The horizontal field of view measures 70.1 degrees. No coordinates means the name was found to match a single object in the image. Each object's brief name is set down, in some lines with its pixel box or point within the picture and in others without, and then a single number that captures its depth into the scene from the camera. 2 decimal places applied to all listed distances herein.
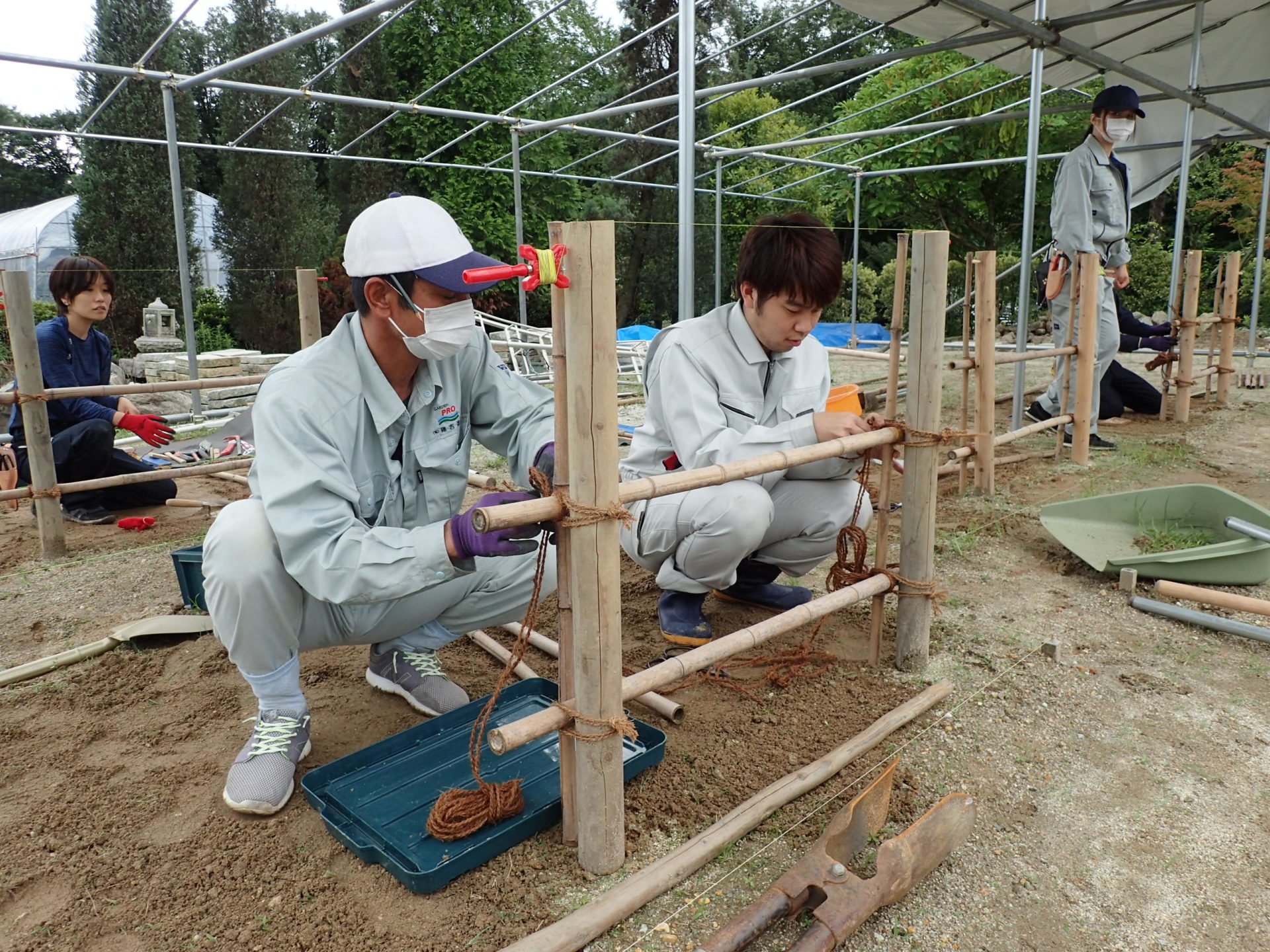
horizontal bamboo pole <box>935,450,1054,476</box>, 4.39
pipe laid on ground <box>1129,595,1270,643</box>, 2.54
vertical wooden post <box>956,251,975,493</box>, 4.16
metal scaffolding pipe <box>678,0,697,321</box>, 3.26
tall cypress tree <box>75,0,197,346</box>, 10.75
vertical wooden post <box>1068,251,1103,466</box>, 4.51
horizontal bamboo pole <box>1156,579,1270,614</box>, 2.47
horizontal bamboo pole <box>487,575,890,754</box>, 1.49
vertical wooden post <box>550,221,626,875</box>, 1.43
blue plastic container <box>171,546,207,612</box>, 2.80
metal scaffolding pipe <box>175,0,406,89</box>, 4.46
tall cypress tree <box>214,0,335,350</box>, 11.81
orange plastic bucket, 3.19
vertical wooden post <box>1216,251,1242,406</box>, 6.14
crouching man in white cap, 1.67
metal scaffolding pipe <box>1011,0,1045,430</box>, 4.95
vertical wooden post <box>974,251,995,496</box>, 3.97
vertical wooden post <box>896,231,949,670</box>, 2.23
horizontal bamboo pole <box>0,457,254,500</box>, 3.31
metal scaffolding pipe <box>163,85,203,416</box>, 5.94
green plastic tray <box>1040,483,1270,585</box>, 2.88
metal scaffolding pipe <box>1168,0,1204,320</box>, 6.32
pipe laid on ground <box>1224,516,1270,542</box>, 2.82
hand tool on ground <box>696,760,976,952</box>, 1.38
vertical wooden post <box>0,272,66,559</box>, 3.26
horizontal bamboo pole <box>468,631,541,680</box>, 2.29
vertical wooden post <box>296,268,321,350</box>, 3.67
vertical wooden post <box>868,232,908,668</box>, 2.34
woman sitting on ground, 3.72
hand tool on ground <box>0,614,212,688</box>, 2.36
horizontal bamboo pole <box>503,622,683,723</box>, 2.10
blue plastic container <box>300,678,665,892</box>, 1.60
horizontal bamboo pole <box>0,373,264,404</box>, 3.44
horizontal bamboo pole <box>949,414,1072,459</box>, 3.93
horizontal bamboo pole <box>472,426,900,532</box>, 1.43
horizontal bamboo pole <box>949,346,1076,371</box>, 4.05
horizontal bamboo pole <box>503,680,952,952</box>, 1.41
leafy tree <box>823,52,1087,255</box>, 10.91
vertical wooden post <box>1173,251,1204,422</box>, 5.54
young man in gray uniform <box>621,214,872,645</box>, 2.25
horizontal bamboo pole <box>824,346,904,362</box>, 4.60
